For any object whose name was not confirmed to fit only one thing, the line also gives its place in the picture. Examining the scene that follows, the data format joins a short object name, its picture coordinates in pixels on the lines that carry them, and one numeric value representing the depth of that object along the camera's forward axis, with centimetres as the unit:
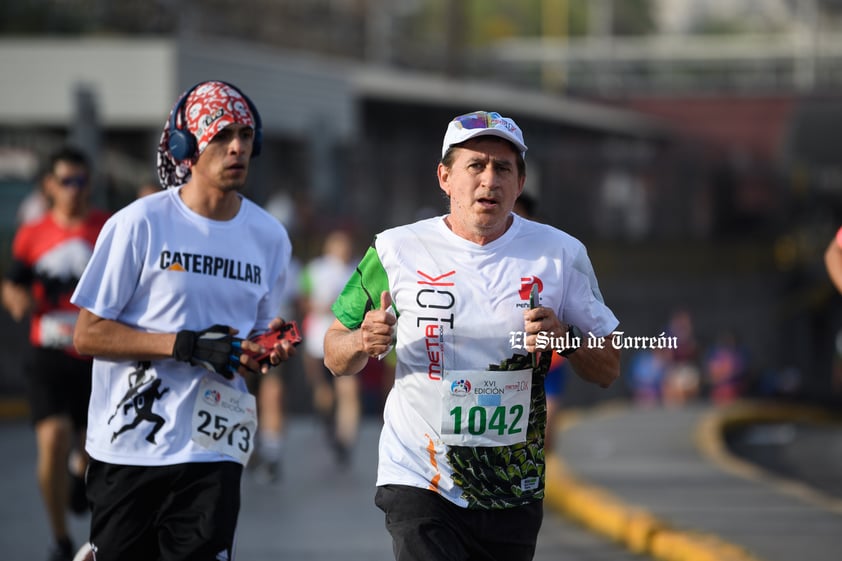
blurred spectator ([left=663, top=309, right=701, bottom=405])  4916
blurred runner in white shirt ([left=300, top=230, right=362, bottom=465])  2675
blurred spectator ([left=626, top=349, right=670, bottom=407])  5006
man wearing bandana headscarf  1080
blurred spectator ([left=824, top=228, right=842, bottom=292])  1341
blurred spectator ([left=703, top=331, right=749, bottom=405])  4953
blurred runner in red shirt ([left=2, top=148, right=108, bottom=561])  1662
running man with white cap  972
